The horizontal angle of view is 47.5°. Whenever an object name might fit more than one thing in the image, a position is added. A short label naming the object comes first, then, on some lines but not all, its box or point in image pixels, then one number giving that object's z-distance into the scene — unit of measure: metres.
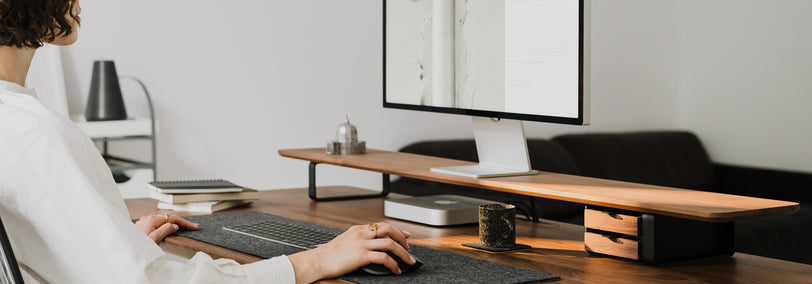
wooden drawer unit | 1.60
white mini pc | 2.02
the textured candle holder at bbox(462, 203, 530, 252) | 1.72
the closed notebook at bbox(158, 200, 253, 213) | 2.22
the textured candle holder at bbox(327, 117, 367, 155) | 2.52
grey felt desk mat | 1.45
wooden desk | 1.52
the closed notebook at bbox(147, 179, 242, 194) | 2.24
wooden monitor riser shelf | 1.56
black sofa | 3.72
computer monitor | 1.79
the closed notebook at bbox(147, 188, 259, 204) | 2.23
